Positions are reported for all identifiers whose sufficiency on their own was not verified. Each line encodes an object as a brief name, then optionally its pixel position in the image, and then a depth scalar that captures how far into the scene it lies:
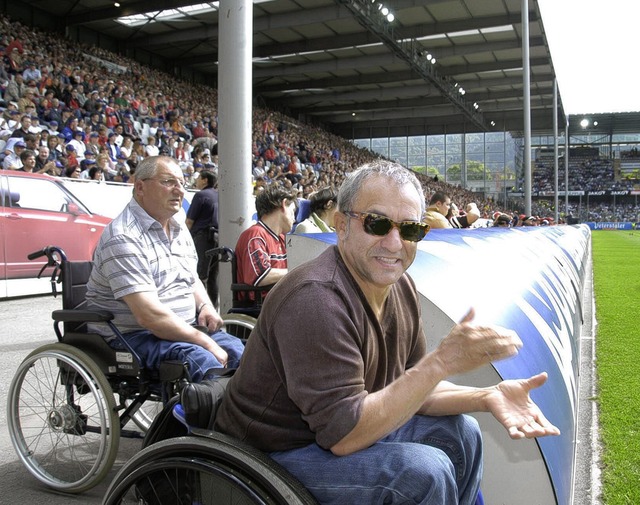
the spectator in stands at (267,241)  4.45
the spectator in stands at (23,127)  11.97
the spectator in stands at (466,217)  10.63
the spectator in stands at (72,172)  11.63
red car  8.81
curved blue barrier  2.19
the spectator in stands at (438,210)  7.70
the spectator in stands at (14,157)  10.84
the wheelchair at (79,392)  2.98
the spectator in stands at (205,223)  6.88
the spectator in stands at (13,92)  14.12
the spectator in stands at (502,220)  13.83
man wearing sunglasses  1.66
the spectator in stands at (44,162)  10.94
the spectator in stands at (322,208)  5.86
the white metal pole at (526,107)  18.83
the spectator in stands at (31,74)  15.71
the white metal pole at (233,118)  5.71
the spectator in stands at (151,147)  15.64
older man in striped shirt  3.13
